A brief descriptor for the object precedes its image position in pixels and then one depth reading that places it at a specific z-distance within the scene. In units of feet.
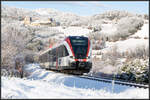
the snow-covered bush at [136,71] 92.08
